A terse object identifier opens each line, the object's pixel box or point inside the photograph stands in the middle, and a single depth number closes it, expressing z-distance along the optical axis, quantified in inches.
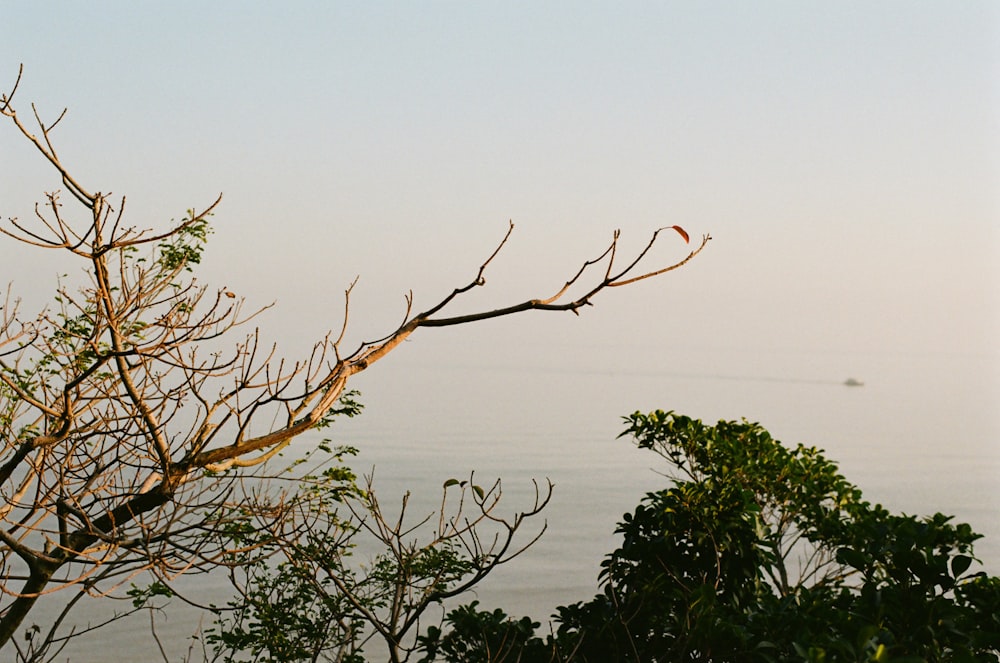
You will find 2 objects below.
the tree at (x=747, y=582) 110.2
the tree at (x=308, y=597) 216.2
